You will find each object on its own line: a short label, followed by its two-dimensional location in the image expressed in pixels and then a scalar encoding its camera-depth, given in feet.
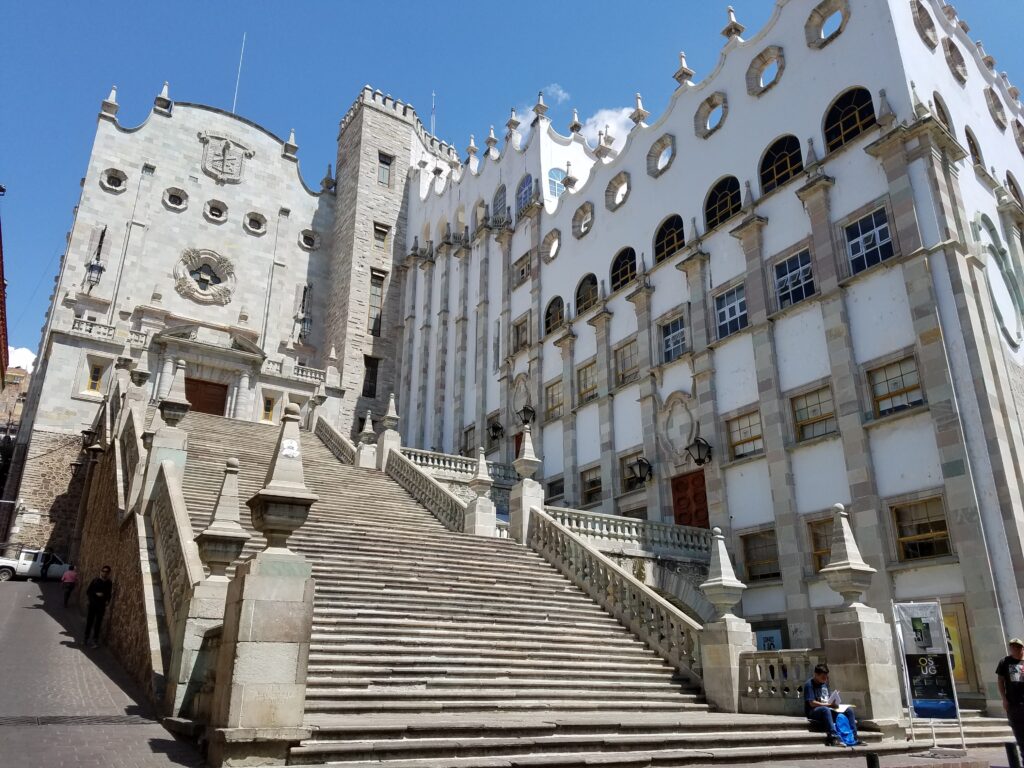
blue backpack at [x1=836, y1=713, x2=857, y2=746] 29.91
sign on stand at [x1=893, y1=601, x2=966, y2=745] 30.19
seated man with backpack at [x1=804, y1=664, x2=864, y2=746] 30.12
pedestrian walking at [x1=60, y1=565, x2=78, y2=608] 63.46
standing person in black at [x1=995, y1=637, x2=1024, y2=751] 25.72
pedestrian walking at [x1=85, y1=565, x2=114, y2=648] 44.68
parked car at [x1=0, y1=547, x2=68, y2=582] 77.71
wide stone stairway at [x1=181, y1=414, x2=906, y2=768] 25.34
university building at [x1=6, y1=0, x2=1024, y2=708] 52.34
